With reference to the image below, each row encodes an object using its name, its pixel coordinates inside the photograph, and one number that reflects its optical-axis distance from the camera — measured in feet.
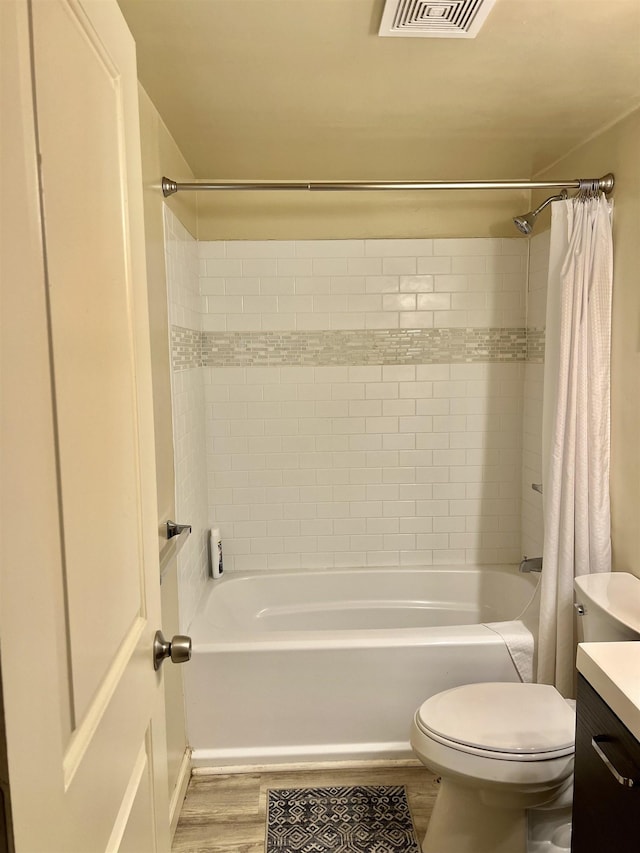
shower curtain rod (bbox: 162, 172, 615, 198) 6.47
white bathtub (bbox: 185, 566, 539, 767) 6.81
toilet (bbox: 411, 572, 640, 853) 4.91
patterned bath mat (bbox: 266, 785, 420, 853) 5.84
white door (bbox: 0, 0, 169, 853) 1.65
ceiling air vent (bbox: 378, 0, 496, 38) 4.21
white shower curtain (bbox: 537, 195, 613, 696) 6.49
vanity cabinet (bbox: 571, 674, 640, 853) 3.33
